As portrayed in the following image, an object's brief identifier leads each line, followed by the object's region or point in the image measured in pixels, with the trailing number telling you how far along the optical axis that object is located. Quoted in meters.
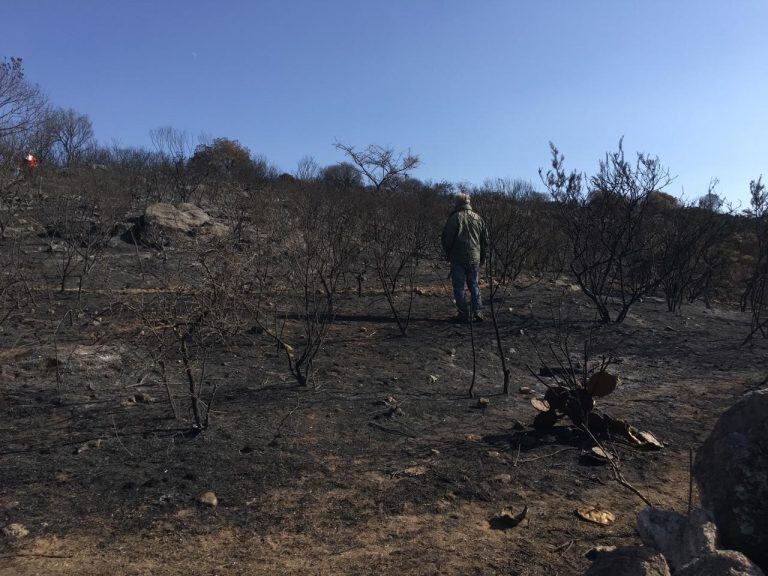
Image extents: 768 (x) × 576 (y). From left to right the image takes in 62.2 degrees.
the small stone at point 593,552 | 2.49
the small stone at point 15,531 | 2.61
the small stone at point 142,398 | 4.23
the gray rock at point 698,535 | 1.98
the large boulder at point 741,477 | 2.08
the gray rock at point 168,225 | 12.11
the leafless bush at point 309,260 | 4.84
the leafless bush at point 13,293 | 5.14
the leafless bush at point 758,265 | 7.69
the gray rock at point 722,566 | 1.68
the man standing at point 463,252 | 7.30
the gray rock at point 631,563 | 1.86
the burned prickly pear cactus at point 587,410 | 3.75
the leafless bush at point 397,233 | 8.43
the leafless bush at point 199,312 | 3.62
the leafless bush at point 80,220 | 9.62
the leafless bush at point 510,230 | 10.09
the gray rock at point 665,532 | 2.07
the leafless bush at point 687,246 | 9.45
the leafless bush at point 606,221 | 8.07
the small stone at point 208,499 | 2.90
